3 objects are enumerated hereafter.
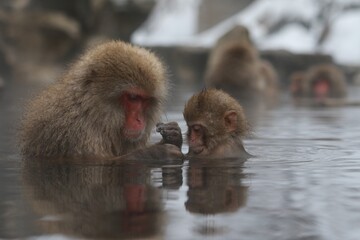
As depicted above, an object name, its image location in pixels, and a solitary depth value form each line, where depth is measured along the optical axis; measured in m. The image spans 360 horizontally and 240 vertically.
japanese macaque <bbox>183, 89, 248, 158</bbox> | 5.05
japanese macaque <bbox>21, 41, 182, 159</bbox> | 4.62
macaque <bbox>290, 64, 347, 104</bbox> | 13.89
